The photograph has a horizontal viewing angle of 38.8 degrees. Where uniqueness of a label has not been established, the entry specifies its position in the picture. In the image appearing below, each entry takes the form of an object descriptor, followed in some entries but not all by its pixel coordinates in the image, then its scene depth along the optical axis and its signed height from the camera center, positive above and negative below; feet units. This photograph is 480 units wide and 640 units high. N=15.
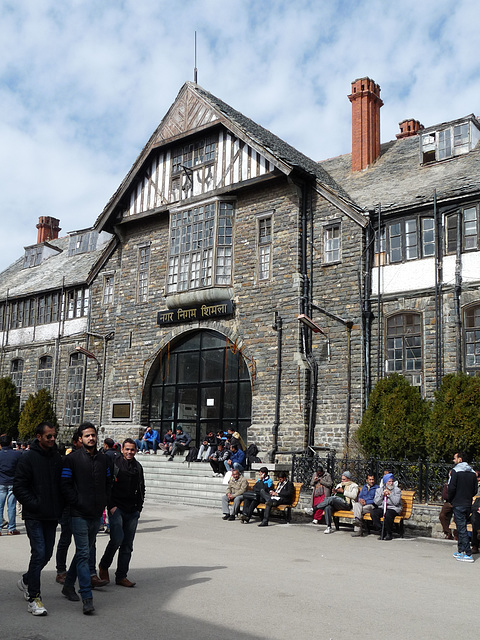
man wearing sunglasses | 21.20 -2.46
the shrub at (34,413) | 90.89 +0.65
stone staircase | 61.72 -5.79
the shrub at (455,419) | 51.83 +0.75
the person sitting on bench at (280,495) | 48.49 -5.05
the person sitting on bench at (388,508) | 42.24 -4.95
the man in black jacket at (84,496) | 21.63 -2.48
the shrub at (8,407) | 96.02 +1.42
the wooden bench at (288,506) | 48.85 -5.84
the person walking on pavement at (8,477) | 38.78 -3.38
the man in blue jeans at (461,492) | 34.78 -3.20
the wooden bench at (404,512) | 42.83 -5.30
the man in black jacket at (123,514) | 24.63 -3.41
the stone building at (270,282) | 64.08 +15.09
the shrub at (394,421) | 56.44 +0.52
